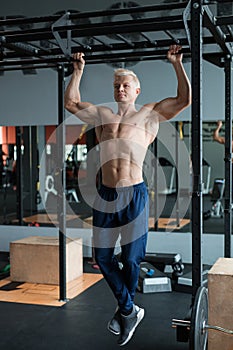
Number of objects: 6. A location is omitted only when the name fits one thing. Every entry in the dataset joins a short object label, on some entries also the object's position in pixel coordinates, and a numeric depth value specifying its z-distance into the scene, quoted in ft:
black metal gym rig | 8.79
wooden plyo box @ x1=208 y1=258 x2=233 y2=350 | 10.78
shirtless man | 9.75
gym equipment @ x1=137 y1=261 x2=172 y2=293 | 16.35
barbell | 7.99
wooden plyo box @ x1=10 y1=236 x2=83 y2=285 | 17.33
